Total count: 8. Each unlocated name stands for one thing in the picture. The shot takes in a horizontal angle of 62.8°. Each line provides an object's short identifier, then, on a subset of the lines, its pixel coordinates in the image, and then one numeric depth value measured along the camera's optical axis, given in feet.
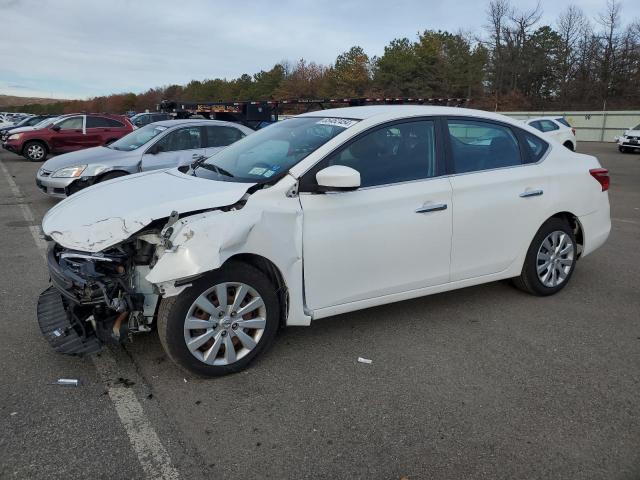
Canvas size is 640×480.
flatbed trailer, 54.90
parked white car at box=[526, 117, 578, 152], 58.70
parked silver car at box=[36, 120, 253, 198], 28.89
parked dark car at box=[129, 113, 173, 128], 82.12
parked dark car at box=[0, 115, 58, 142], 91.17
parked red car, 59.21
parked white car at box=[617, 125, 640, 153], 75.97
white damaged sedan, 10.39
